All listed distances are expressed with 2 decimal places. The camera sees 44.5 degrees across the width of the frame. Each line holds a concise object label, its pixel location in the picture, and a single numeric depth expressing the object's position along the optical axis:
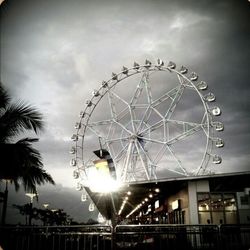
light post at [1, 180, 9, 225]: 9.16
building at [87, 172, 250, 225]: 12.37
